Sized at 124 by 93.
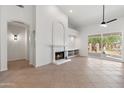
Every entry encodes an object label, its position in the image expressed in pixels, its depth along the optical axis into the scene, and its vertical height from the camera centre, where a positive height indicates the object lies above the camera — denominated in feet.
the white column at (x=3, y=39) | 10.76 +0.84
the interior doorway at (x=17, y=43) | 17.48 +0.41
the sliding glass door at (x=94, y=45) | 21.79 -0.28
